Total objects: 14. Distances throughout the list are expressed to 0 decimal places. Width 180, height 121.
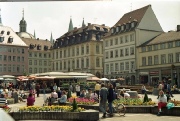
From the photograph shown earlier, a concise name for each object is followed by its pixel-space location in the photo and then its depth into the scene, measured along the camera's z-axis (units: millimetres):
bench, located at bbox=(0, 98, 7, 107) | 17400
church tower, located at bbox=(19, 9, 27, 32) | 119688
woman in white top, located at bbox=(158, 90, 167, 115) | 15789
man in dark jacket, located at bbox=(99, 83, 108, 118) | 15266
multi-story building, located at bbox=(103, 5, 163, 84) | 54938
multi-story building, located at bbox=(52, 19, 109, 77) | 68812
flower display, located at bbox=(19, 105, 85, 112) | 14844
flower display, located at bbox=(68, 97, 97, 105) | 18125
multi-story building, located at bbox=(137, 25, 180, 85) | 45562
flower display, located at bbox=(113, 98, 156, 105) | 17408
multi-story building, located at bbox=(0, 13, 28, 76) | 76938
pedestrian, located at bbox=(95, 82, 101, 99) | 24648
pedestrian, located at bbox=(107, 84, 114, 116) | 15234
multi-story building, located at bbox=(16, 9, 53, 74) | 91500
